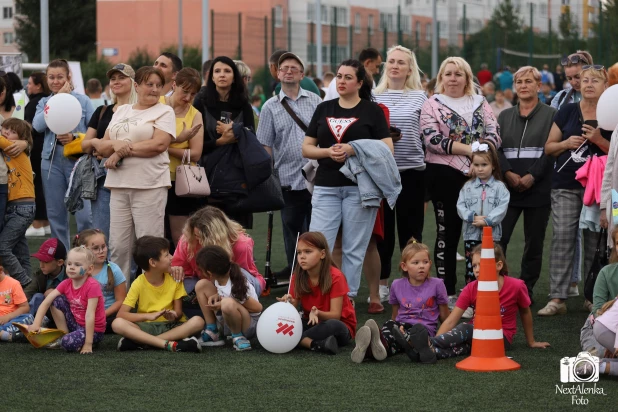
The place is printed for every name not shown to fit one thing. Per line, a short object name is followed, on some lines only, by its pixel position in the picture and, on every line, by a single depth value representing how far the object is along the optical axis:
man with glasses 18.78
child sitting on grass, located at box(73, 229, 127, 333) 15.05
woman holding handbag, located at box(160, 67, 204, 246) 17.06
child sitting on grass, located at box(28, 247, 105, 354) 14.19
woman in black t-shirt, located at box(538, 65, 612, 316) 16.59
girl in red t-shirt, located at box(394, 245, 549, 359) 13.66
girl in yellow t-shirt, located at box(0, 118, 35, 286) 18.16
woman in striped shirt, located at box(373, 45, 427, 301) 17.89
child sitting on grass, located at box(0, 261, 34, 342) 15.02
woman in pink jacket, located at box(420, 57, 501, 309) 17.28
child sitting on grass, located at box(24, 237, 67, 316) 15.50
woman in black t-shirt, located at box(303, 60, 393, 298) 16.48
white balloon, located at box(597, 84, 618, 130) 15.51
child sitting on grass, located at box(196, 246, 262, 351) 14.34
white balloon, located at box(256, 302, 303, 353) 13.82
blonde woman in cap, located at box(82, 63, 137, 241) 17.25
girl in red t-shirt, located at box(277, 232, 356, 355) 14.27
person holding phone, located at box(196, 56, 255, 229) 17.58
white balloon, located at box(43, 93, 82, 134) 18.80
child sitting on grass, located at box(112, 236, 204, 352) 14.23
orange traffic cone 12.79
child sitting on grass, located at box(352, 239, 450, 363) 14.01
